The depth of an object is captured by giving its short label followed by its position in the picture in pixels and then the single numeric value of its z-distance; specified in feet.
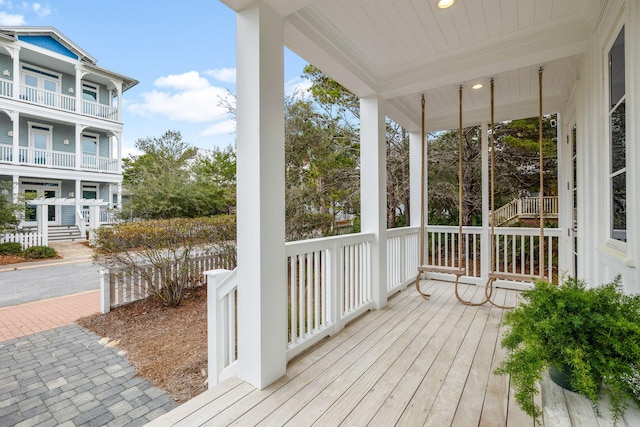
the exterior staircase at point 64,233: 33.68
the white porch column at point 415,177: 15.64
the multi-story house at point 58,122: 30.81
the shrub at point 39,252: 25.02
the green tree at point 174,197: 26.48
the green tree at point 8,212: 25.05
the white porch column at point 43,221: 27.74
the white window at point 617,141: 5.56
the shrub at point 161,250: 13.16
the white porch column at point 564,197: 12.00
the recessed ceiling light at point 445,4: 6.76
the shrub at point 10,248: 24.47
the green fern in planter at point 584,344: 2.77
